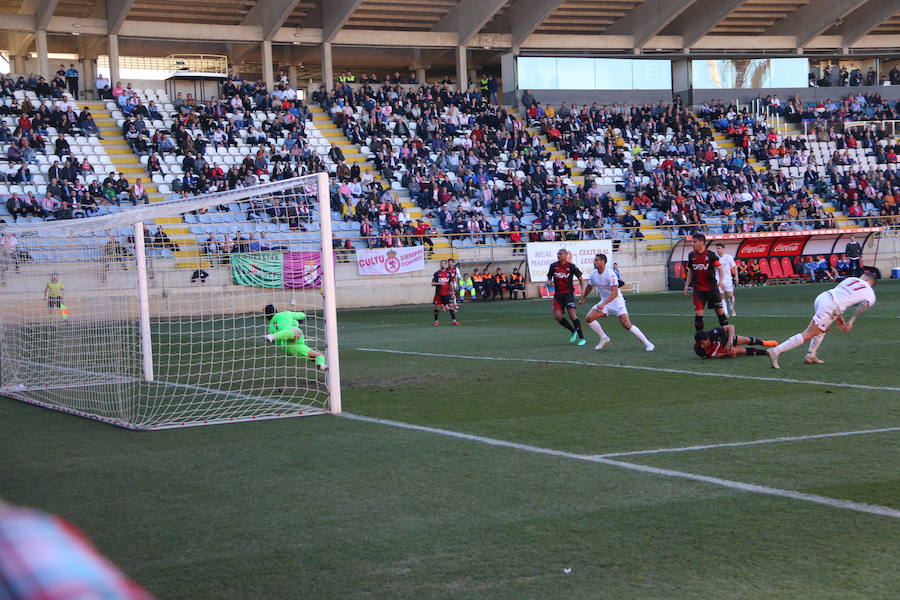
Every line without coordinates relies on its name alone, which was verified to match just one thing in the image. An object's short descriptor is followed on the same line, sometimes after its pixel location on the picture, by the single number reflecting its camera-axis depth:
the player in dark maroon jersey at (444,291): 24.12
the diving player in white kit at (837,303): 12.30
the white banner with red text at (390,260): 34.94
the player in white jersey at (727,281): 21.81
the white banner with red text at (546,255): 36.88
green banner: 17.70
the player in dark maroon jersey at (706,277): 15.37
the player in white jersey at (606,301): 15.94
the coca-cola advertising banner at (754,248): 39.50
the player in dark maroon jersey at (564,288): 17.25
